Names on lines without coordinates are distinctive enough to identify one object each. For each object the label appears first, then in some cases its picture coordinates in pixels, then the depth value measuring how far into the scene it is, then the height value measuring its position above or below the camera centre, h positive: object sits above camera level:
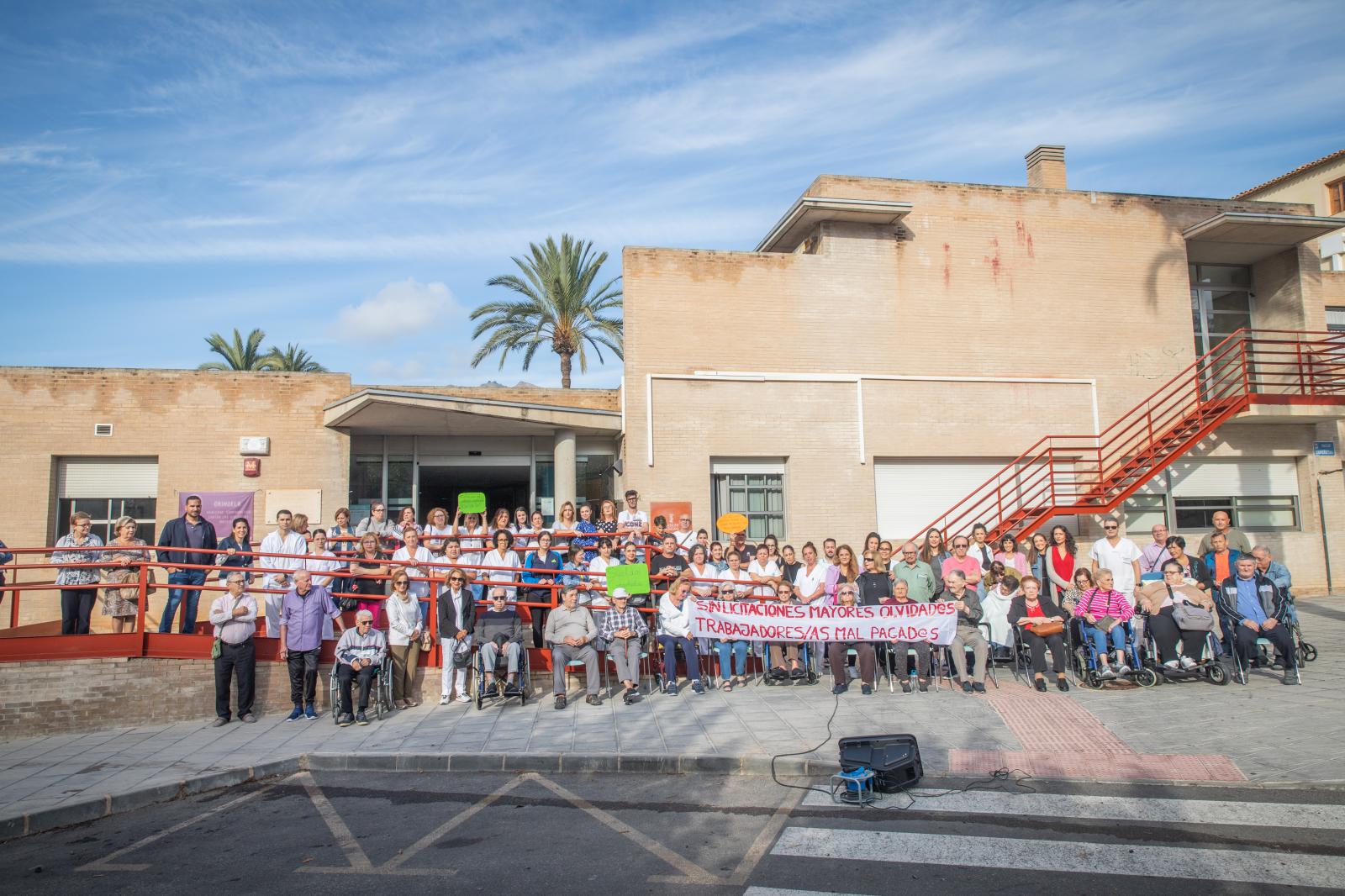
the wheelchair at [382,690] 10.84 -1.76
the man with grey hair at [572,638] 11.27 -1.25
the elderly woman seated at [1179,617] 11.05 -1.10
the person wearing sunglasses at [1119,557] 12.48 -0.42
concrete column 18.14 +1.46
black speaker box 7.41 -1.85
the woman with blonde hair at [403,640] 11.30 -1.22
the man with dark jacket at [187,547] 11.59 -0.06
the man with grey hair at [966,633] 11.23 -1.28
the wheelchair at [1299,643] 11.23 -1.53
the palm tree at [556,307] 28.89 +7.31
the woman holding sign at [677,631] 11.80 -1.24
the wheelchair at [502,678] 11.26 -1.72
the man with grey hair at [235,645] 10.63 -1.16
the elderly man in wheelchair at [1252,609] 10.93 -1.01
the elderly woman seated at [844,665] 11.40 -1.63
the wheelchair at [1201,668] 10.94 -1.71
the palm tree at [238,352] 34.94 +7.35
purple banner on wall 17.00 +0.69
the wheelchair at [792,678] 12.16 -1.90
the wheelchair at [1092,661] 10.98 -1.64
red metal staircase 17.45 +1.67
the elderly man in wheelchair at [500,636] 11.23 -1.21
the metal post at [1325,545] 19.31 -0.46
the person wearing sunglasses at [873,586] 12.33 -0.73
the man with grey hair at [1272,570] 11.16 -0.56
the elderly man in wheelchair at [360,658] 10.50 -1.35
